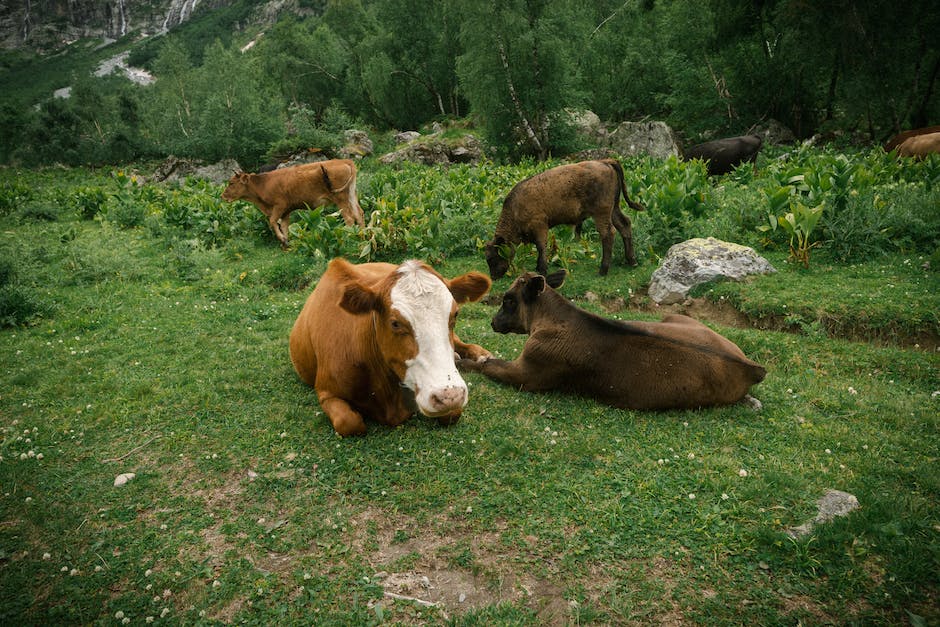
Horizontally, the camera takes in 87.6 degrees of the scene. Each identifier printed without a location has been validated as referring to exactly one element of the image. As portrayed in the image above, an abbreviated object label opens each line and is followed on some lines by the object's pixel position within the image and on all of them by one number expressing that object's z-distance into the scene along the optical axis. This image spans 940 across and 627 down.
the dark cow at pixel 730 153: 19.55
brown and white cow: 3.99
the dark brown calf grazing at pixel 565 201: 9.62
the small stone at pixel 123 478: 4.38
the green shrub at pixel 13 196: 18.75
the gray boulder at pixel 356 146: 31.33
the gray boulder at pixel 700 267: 8.50
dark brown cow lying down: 5.02
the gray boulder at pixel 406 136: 34.57
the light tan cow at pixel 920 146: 14.43
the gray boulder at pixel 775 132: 24.88
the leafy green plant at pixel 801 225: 8.47
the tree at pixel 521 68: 24.69
